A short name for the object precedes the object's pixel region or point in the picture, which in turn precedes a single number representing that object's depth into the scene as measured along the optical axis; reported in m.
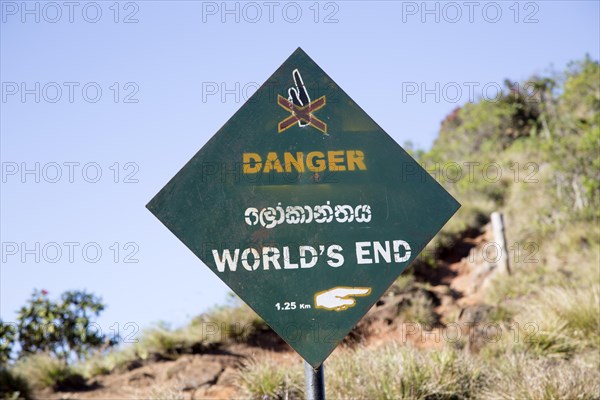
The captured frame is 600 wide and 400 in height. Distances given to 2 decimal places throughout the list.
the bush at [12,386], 9.73
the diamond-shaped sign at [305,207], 4.16
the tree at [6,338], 11.56
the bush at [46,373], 10.23
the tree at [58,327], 11.95
